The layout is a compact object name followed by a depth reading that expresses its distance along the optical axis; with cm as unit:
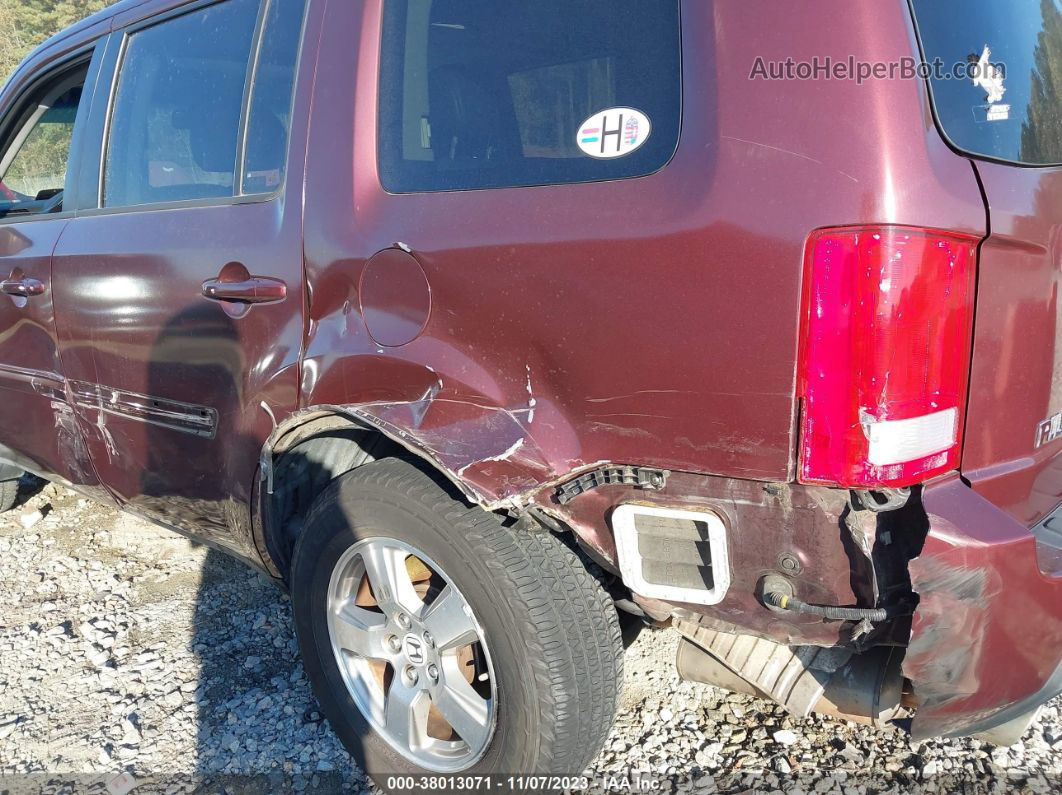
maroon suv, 138
